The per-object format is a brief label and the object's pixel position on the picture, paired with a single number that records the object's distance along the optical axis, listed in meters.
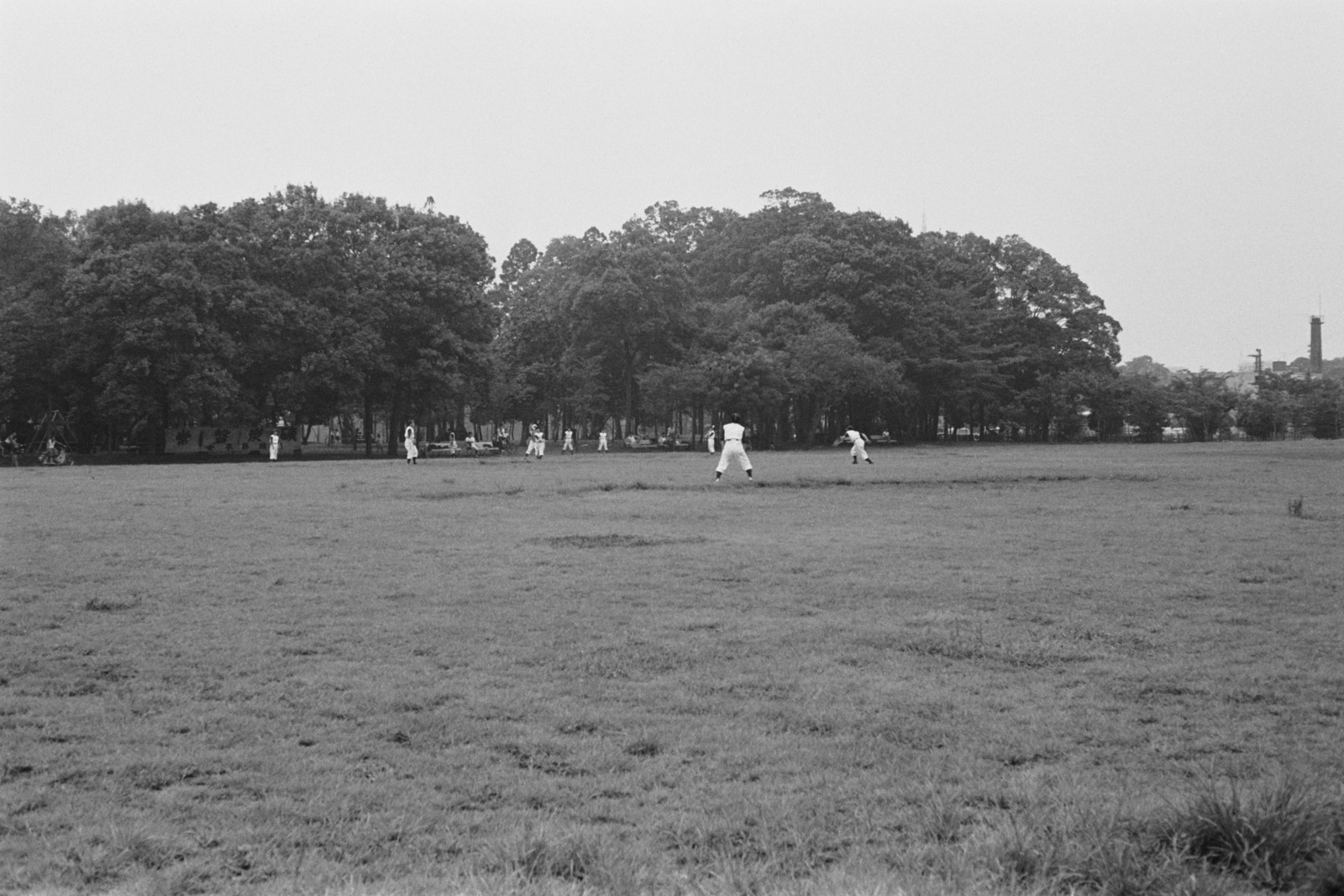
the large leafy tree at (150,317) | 47.41
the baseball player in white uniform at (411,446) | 42.66
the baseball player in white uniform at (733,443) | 27.62
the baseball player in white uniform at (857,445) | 36.91
